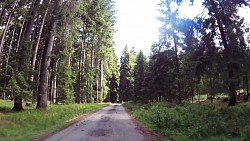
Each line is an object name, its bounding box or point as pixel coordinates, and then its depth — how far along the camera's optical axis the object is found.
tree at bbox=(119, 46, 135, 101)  59.02
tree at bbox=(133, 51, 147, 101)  35.51
